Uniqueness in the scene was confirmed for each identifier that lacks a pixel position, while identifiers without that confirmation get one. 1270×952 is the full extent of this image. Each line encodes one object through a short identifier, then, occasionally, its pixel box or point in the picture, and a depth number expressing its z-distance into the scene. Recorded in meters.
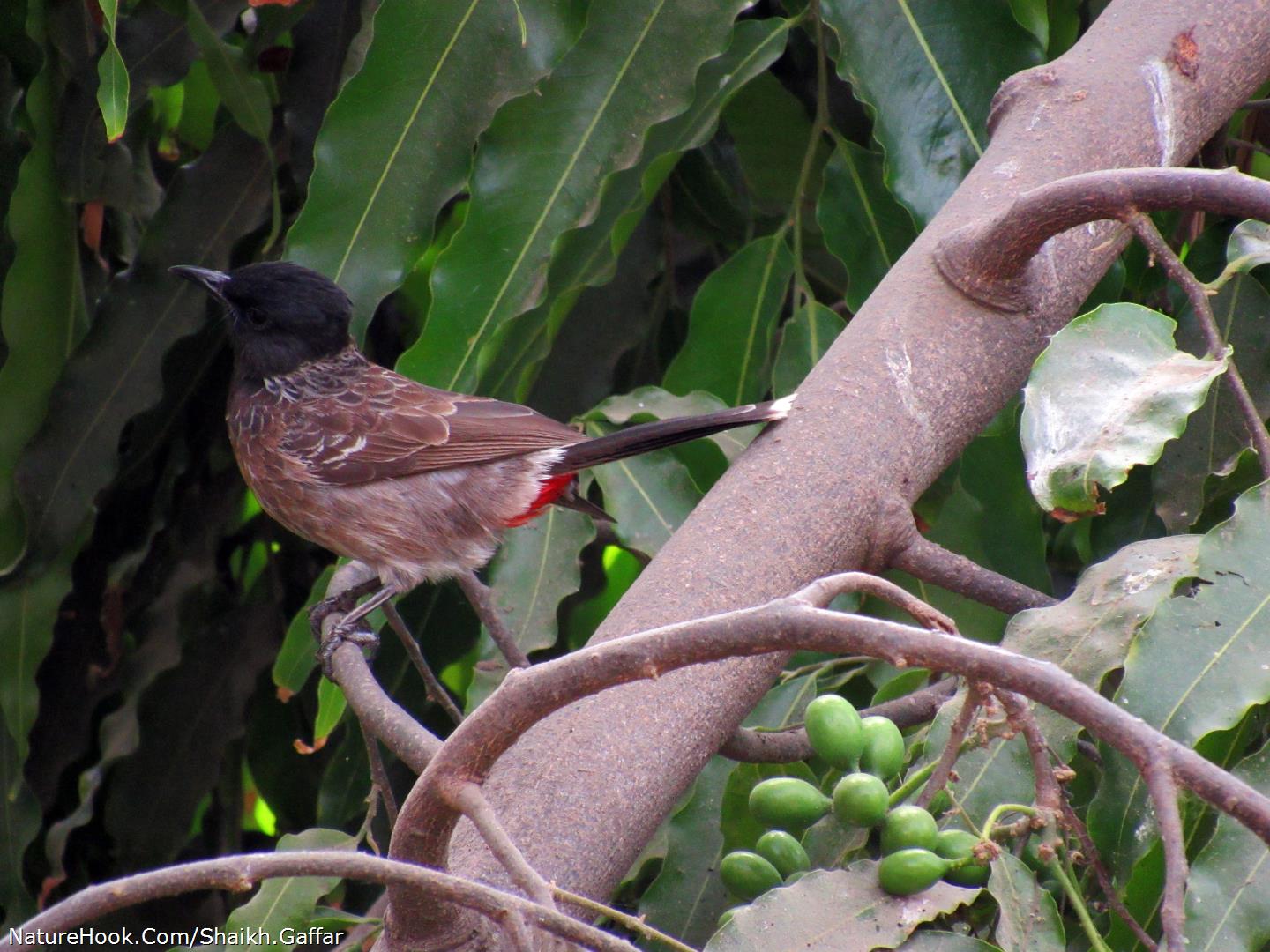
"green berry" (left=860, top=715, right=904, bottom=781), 5.82
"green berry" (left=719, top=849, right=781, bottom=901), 5.83
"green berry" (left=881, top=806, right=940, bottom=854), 5.79
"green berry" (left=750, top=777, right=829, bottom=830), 5.82
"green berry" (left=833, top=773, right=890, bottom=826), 5.79
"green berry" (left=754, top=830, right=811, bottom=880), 5.83
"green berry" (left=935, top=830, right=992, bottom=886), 5.79
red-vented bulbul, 6.39
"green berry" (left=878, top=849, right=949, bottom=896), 5.78
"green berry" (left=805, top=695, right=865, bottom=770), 5.82
